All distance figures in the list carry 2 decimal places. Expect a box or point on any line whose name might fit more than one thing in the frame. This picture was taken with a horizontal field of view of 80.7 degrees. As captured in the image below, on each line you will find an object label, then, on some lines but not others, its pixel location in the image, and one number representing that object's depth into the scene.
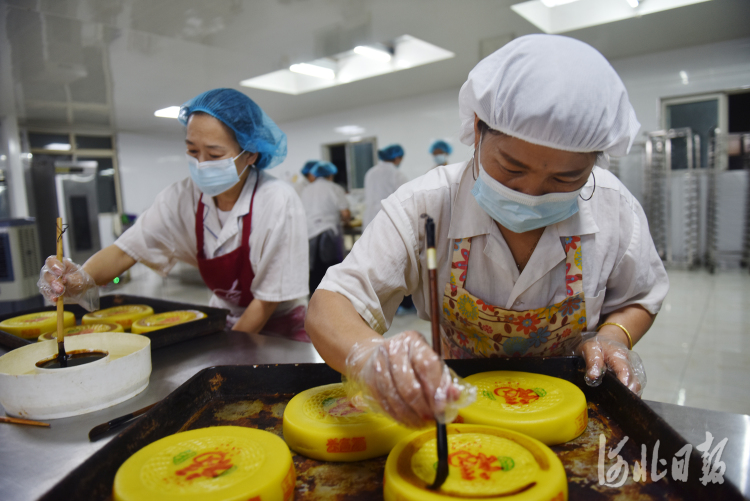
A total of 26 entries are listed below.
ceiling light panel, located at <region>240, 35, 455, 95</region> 5.79
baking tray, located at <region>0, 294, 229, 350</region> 1.42
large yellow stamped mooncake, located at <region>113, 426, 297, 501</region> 0.61
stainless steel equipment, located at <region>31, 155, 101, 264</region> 6.19
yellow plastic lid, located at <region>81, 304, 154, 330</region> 1.57
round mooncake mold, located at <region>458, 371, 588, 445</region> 0.80
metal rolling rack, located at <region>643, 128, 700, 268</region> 6.23
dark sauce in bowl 1.06
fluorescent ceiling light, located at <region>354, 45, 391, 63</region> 5.49
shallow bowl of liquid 0.95
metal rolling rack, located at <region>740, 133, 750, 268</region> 5.85
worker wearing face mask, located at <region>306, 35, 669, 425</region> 0.85
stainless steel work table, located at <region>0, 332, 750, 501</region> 0.76
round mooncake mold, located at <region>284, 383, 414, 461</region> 0.77
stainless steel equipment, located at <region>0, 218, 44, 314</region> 3.92
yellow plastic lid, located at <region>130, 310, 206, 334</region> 1.47
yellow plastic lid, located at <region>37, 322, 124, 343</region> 1.43
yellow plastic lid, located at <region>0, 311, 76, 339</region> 1.51
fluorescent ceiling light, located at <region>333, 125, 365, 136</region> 9.34
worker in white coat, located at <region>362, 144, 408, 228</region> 5.66
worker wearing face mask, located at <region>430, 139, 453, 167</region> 6.02
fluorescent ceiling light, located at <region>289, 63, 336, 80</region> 5.96
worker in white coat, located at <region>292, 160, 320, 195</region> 6.94
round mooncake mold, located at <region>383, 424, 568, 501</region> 0.61
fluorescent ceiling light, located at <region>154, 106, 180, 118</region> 6.05
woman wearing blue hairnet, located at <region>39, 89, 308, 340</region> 1.71
